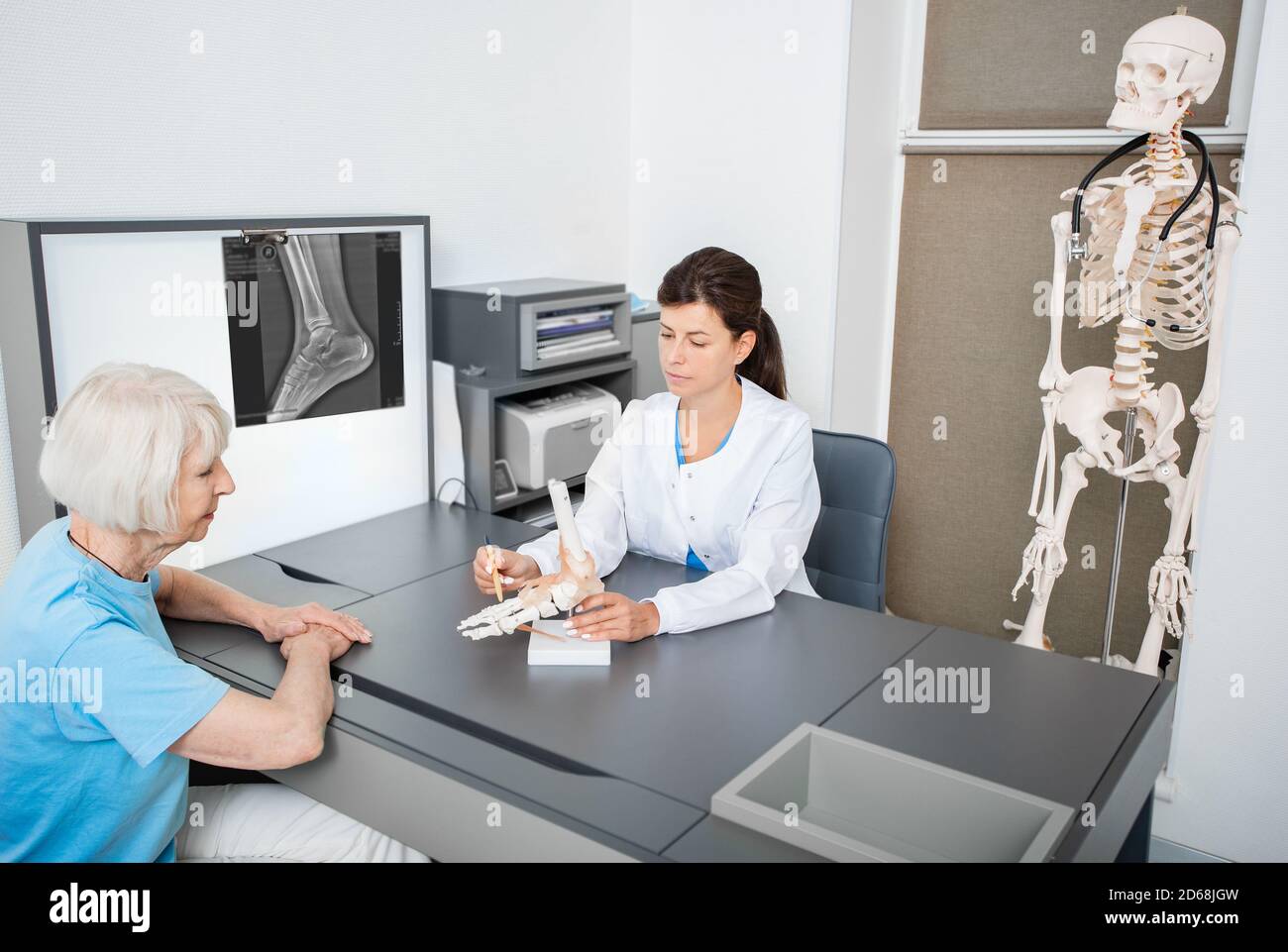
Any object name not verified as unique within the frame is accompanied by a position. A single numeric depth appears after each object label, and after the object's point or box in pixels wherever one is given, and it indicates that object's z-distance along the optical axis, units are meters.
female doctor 2.15
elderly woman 1.41
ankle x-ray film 2.32
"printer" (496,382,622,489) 2.78
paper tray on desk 1.36
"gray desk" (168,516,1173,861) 1.43
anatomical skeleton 2.24
